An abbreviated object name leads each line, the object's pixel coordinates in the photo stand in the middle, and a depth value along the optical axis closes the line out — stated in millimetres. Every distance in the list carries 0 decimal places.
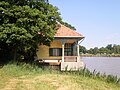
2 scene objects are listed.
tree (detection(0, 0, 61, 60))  11016
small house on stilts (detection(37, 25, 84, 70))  15014
